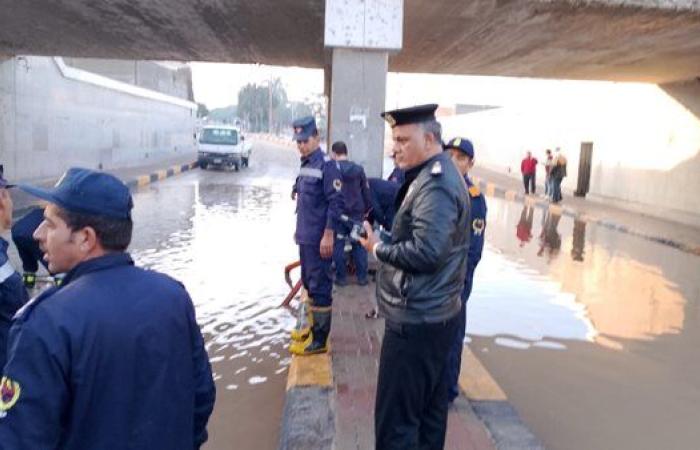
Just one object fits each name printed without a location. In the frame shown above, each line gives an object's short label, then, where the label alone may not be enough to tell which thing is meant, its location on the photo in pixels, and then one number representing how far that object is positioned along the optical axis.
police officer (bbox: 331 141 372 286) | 6.30
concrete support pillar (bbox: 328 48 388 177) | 7.20
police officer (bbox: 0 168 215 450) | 1.45
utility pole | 74.75
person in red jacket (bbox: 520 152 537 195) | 20.69
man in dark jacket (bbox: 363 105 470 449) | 2.50
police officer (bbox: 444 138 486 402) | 3.66
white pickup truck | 27.38
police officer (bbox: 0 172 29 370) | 2.33
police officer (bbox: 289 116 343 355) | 4.59
